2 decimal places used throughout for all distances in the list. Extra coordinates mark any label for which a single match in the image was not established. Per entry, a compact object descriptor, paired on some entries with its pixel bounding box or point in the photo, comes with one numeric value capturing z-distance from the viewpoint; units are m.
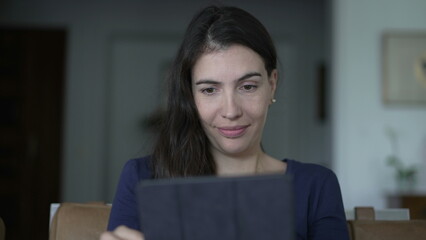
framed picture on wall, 4.02
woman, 1.26
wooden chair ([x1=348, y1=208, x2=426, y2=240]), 1.32
